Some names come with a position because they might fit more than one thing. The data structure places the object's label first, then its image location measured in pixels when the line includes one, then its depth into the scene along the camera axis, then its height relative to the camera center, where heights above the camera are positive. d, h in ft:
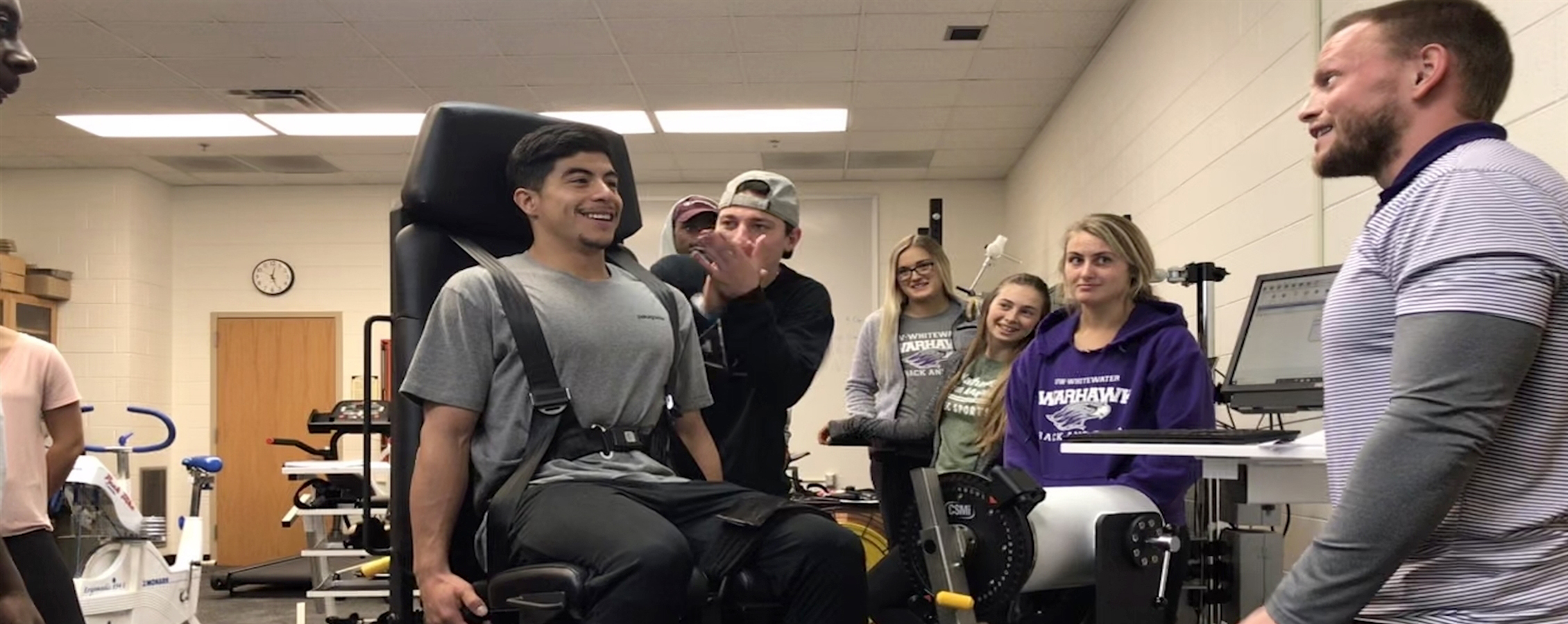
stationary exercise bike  13.26 -2.83
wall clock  28.71 +1.00
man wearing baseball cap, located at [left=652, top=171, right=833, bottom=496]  7.38 -0.04
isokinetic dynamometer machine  7.16 -1.41
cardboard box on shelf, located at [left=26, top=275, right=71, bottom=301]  25.40 +0.69
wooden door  27.99 -2.18
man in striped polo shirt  3.56 -0.11
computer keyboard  6.01 -0.65
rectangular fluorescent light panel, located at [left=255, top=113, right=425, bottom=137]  22.43 +3.77
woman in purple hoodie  8.21 -0.41
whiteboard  28.12 +1.03
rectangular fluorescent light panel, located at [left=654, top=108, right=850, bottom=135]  22.43 +3.84
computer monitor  8.51 -0.22
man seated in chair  5.73 -0.64
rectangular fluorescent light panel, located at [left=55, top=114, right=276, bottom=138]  22.39 +3.73
